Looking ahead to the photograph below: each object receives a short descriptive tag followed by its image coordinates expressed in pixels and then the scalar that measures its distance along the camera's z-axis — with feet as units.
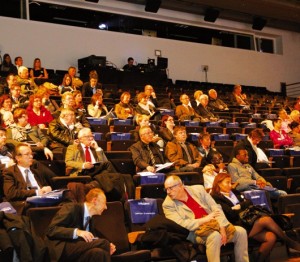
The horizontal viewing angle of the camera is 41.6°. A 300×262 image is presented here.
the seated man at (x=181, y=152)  15.75
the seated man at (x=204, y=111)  24.35
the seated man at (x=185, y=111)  23.26
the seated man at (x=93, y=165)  12.46
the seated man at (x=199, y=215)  10.74
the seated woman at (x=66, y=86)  23.63
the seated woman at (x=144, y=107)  22.16
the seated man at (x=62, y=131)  15.36
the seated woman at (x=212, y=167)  14.70
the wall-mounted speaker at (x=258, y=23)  44.74
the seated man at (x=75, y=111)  17.43
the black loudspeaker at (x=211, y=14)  41.63
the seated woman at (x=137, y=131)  16.97
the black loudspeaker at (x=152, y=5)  37.92
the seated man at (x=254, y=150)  17.22
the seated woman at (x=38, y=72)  27.34
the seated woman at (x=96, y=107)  20.56
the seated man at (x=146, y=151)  14.82
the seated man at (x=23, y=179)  10.89
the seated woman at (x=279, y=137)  21.93
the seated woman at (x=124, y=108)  21.09
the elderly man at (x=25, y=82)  21.83
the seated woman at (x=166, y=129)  17.85
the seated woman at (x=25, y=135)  14.02
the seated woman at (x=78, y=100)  19.70
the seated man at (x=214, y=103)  27.22
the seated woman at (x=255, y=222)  11.73
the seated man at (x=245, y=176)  14.79
